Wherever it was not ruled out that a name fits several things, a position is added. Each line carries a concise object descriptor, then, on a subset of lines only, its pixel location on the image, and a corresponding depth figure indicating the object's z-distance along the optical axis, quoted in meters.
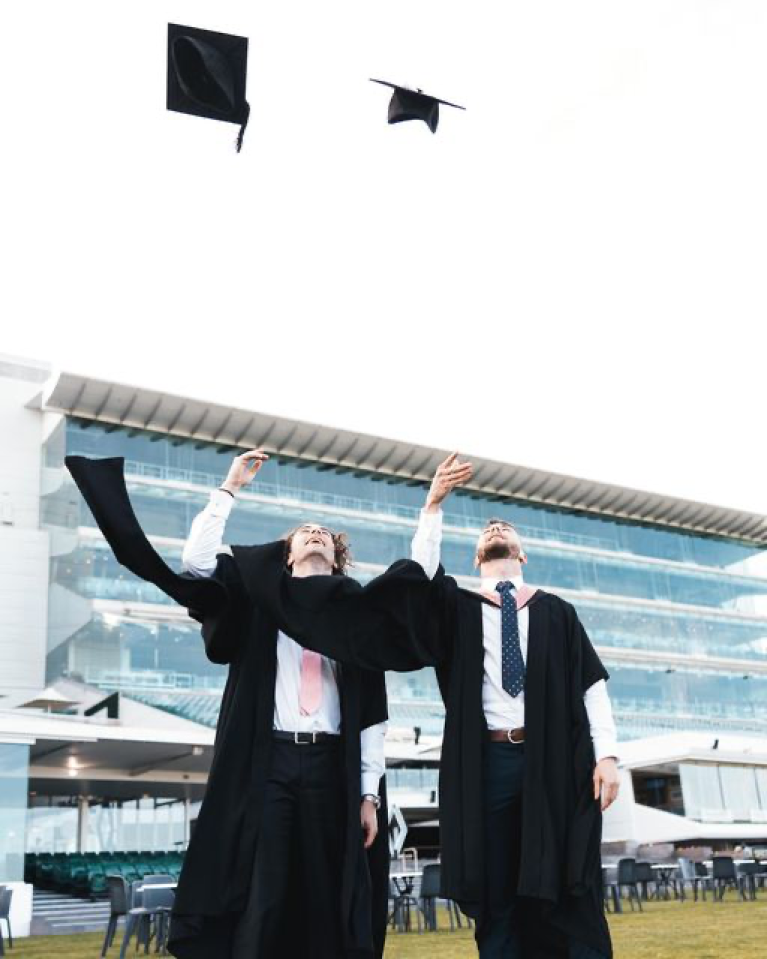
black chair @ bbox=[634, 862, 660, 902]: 16.75
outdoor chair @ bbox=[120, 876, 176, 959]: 10.44
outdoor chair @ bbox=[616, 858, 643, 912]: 16.44
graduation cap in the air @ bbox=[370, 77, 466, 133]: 8.14
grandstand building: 31.66
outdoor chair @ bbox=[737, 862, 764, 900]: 17.23
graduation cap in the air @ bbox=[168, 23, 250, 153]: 6.79
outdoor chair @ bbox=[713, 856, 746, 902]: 16.84
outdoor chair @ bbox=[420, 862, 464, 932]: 13.80
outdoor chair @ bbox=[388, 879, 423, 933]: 14.04
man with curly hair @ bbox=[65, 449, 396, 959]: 3.50
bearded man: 3.54
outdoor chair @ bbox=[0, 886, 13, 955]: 11.34
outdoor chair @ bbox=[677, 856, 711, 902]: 18.13
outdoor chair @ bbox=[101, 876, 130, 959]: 11.23
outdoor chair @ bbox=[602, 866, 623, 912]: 15.90
